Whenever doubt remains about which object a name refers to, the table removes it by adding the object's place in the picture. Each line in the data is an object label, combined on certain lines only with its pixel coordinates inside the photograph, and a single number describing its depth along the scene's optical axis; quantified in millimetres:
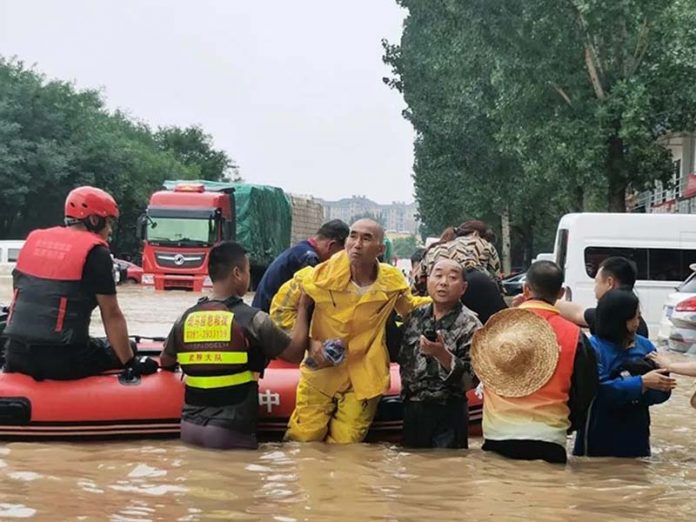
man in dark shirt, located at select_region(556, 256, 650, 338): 6875
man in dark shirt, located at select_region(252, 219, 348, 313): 8117
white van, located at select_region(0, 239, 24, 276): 35781
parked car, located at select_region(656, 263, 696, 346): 15609
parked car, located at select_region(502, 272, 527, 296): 33781
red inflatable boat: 7113
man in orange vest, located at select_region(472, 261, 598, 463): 5988
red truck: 31141
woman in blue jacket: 6215
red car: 41531
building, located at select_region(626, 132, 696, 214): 33469
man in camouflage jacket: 6523
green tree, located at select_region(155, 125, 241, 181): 94688
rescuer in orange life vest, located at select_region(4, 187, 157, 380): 6938
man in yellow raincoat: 6750
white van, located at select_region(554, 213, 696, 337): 19328
